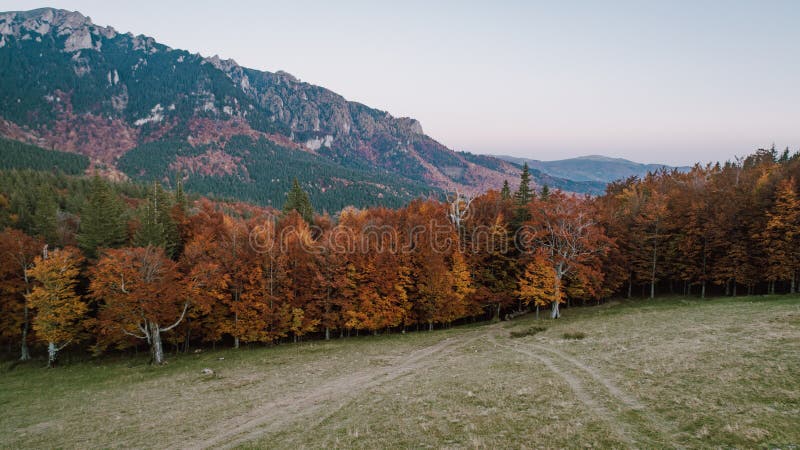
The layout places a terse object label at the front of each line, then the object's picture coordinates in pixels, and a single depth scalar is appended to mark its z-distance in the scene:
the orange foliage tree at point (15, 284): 39.62
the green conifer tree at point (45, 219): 51.41
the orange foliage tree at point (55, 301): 36.75
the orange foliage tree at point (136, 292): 35.66
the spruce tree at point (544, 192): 68.24
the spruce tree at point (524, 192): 59.59
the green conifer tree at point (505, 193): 69.85
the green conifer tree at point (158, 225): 46.84
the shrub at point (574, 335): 30.13
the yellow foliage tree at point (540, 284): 42.75
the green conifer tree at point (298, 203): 77.31
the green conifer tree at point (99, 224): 45.53
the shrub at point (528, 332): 36.31
